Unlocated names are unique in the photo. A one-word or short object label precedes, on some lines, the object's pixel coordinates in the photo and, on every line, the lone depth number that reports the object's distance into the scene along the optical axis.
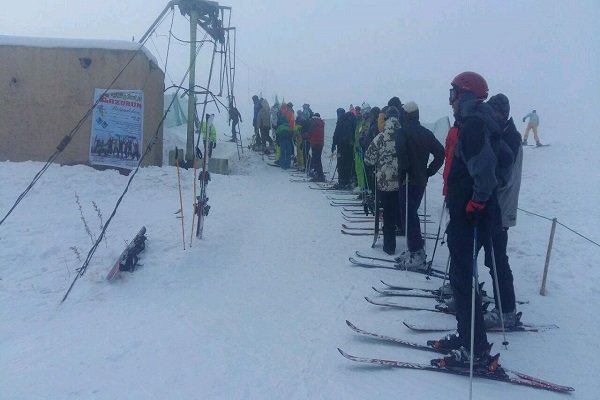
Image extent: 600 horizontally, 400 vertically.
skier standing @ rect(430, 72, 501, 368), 3.70
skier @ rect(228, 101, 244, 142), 19.34
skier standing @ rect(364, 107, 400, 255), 7.22
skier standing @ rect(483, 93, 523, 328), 4.69
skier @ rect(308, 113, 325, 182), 15.41
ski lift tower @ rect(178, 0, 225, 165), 15.65
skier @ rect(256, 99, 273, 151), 21.05
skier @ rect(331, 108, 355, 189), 12.67
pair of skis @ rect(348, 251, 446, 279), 6.50
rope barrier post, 5.96
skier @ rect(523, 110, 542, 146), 21.30
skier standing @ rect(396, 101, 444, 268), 6.63
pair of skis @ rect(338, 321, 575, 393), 3.64
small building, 12.20
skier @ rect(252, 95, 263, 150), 21.70
